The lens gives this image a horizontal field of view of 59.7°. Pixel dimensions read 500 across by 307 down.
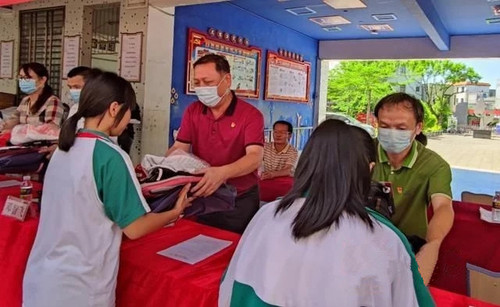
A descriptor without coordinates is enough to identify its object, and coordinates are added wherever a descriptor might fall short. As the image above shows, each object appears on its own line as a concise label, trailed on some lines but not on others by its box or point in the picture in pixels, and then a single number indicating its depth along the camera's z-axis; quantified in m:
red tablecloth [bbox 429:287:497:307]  1.20
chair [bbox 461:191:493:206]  3.41
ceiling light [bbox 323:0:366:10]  4.97
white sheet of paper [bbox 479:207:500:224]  2.57
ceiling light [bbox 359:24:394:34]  6.30
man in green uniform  1.70
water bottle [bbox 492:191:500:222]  2.55
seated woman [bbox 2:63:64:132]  3.07
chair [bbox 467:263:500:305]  1.58
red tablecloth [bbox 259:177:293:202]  3.64
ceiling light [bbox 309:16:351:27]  6.00
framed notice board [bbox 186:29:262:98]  4.74
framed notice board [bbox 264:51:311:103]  6.41
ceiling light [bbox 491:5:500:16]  4.91
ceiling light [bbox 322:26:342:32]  6.72
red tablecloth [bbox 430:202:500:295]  2.40
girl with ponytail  1.21
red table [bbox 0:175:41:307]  1.59
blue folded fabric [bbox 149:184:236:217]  1.49
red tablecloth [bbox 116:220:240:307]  1.27
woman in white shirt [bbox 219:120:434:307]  0.83
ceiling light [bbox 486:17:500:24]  5.54
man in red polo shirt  2.03
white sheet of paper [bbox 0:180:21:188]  2.37
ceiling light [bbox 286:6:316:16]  5.53
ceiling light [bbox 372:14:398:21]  5.64
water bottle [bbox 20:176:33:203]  1.88
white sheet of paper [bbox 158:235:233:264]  1.48
